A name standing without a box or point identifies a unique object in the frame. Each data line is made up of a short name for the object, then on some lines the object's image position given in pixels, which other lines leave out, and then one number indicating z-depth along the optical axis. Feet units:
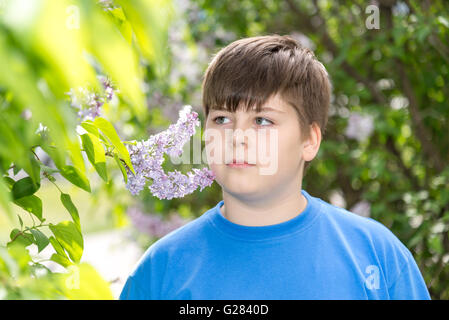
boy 4.16
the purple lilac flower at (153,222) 9.75
